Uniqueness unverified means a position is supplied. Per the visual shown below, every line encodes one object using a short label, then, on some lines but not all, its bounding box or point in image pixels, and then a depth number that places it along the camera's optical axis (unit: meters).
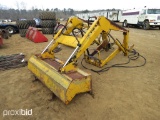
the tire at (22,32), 9.24
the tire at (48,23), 9.68
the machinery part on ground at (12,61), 4.34
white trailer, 20.41
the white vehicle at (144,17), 12.61
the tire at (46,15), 9.67
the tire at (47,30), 9.94
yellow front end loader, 2.53
